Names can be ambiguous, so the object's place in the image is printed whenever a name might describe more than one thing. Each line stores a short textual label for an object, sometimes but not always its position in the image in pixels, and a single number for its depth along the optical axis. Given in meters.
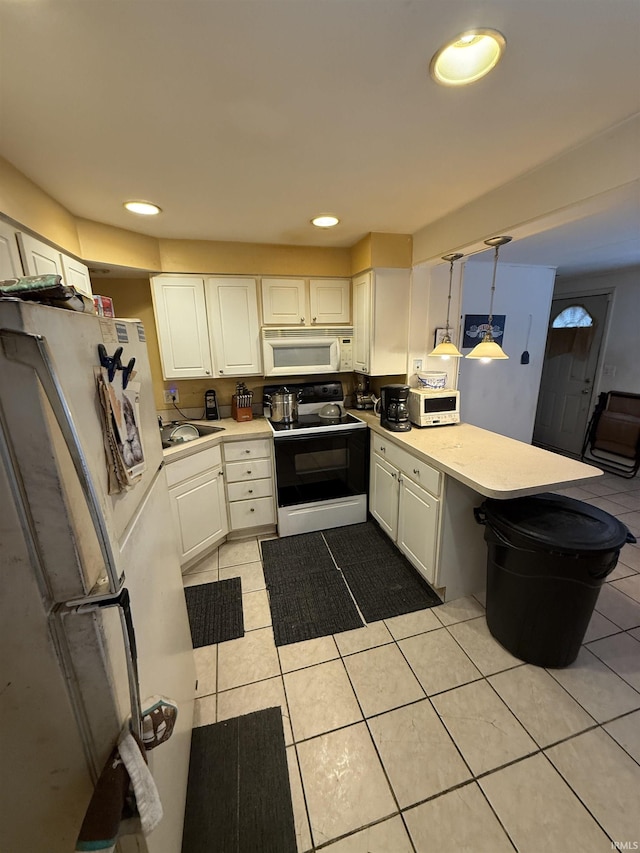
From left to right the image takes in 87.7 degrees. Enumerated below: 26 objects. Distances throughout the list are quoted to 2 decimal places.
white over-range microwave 2.81
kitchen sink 2.46
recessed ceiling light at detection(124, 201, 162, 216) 1.93
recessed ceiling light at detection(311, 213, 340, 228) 2.22
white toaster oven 2.52
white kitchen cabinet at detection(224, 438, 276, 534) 2.61
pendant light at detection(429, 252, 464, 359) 2.35
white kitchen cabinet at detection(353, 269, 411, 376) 2.64
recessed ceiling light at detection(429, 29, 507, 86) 0.92
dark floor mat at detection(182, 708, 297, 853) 1.13
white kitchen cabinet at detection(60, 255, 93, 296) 1.97
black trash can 1.46
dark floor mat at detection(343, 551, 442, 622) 2.04
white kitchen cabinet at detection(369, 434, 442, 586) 2.03
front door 4.18
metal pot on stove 2.88
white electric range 2.64
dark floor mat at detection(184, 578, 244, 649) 1.90
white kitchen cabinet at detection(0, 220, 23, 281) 1.44
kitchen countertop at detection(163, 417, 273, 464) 2.18
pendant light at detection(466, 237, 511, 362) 2.02
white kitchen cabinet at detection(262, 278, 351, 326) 2.85
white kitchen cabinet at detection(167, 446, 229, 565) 2.25
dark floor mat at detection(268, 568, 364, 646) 1.91
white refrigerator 0.53
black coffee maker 2.47
